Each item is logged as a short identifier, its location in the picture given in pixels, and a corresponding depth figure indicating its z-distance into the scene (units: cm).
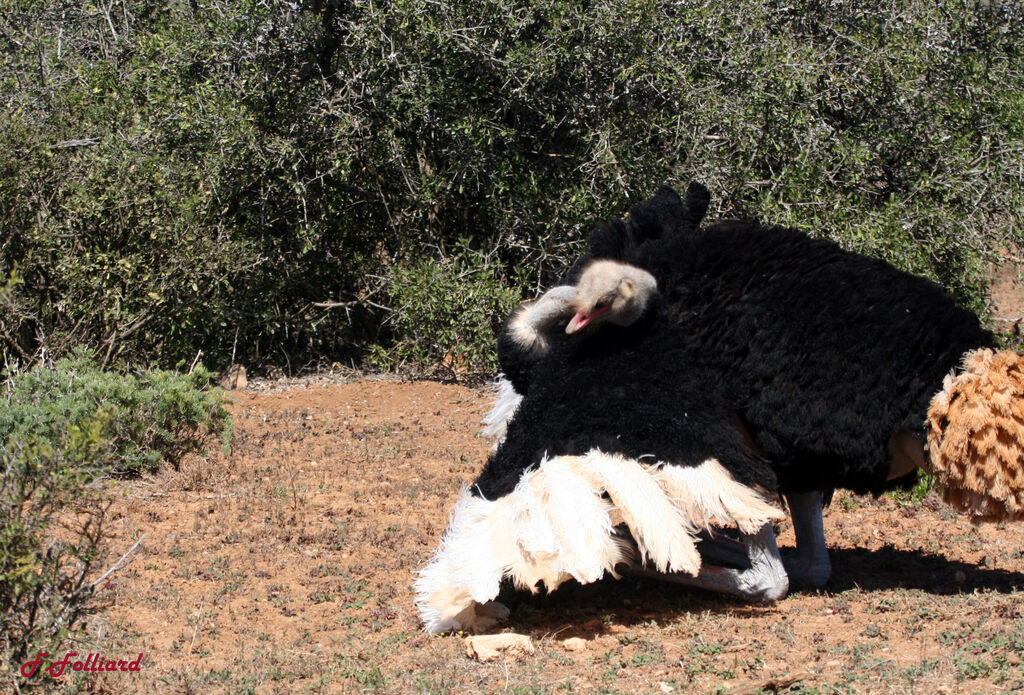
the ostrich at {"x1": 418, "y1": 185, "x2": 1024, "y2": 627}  898
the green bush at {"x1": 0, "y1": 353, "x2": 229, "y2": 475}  1305
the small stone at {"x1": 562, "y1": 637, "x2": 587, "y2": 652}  912
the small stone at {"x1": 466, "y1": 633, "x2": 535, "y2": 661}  878
